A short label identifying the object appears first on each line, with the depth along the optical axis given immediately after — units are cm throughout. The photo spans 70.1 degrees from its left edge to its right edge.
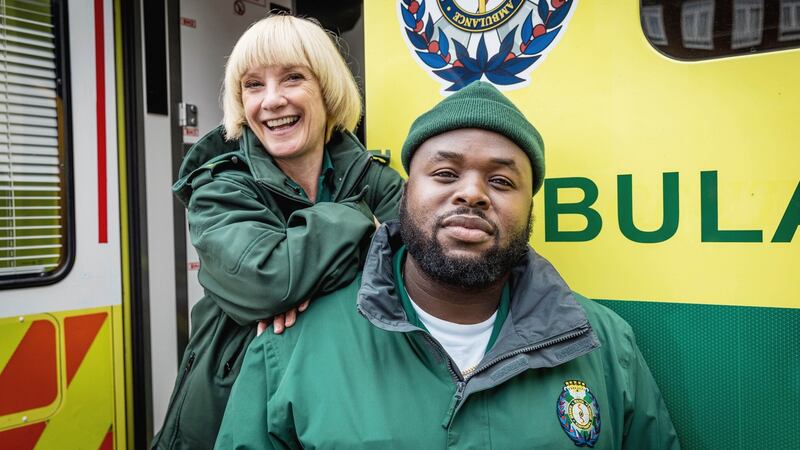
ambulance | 139
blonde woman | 139
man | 124
